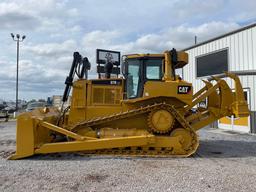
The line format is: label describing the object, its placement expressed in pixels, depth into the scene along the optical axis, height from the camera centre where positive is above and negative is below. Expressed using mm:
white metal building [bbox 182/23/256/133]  10167 +2197
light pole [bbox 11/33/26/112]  23609 +7007
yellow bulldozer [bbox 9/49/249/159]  5676 -442
